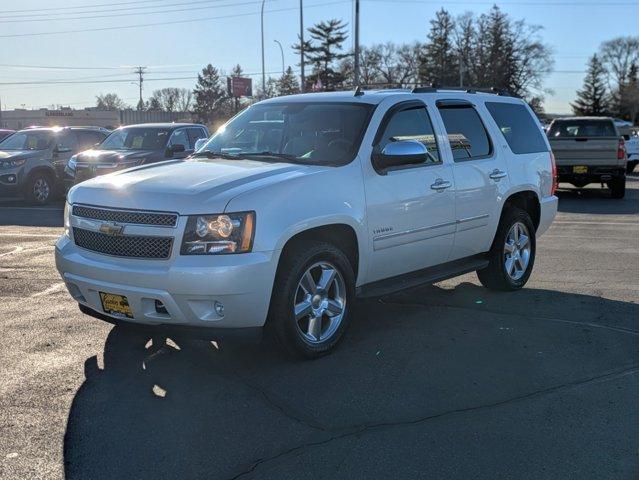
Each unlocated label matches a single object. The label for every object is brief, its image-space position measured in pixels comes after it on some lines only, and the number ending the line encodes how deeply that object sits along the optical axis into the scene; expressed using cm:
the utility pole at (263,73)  5174
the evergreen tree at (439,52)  9169
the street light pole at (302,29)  4235
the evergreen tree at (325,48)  7894
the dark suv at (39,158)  1534
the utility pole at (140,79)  10157
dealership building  8831
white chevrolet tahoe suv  421
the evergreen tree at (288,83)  8906
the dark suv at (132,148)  1344
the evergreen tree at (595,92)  11638
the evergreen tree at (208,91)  10612
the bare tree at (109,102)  12975
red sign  5953
